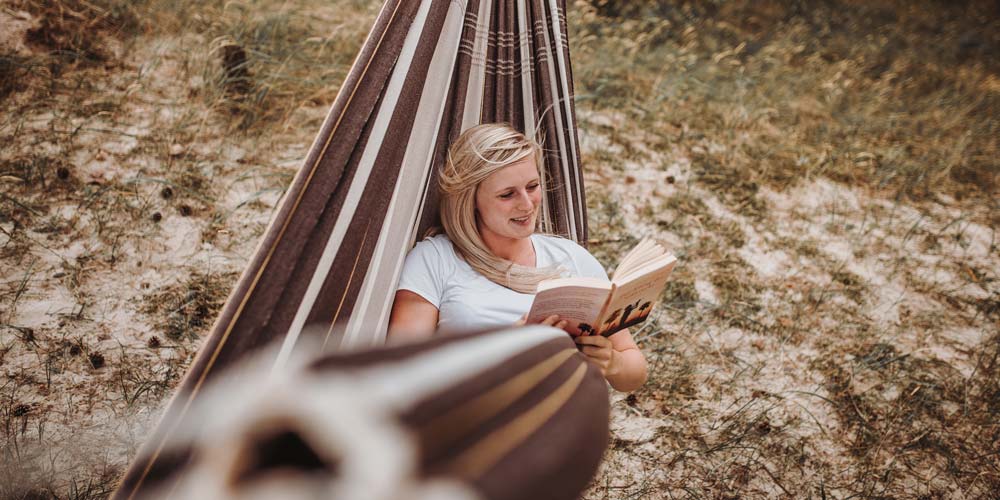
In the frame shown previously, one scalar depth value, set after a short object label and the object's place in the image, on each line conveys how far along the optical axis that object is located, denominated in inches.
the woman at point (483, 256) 60.0
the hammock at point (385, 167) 43.3
